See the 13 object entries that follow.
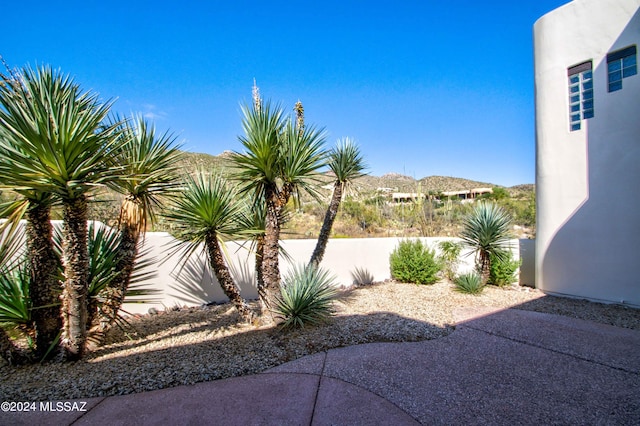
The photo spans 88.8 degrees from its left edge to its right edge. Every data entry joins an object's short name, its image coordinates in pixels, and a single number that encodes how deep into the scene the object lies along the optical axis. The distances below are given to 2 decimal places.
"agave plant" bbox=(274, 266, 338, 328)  4.77
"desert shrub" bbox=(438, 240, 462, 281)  9.12
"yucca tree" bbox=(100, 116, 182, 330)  4.31
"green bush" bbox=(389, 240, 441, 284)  8.77
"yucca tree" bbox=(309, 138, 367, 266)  6.49
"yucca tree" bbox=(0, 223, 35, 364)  3.61
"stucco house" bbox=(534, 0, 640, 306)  6.41
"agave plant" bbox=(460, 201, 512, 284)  7.98
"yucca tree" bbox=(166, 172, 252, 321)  4.36
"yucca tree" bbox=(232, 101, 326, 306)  4.61
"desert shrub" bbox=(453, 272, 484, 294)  7.61
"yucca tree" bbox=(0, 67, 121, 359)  2.99
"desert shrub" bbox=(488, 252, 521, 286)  8.41
